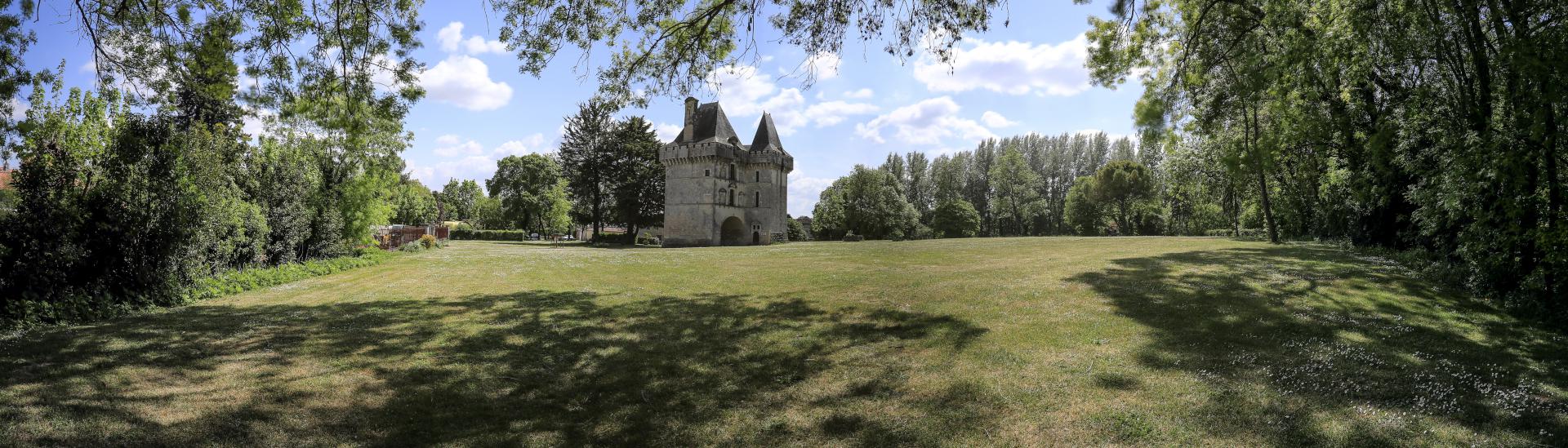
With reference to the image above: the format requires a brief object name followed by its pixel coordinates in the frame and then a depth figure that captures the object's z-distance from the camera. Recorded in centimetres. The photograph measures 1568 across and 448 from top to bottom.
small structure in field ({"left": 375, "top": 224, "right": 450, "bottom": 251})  2936
